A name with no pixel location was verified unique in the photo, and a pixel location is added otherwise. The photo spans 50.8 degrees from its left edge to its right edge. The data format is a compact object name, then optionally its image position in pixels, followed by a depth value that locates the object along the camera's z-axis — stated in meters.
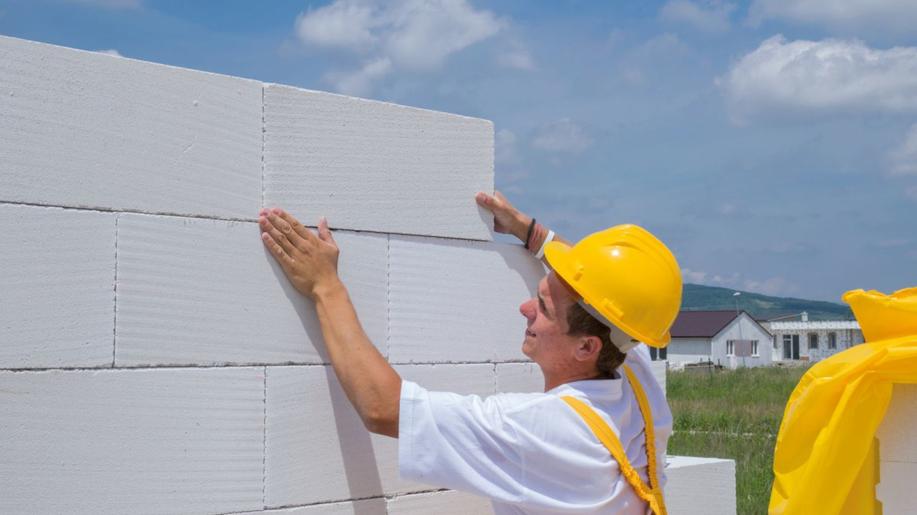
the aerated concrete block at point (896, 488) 3.87
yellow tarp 3.62
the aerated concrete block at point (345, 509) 3.04
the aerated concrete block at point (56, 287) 2.52
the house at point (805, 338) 79.50
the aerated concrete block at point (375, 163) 3.08
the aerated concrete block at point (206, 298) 2.72
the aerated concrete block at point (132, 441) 2.53
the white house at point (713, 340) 66.44
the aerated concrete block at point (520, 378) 3.73
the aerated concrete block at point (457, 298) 3.37
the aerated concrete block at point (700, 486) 4.52
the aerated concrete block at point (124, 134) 2.57
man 2.65
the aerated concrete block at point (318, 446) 3.00
